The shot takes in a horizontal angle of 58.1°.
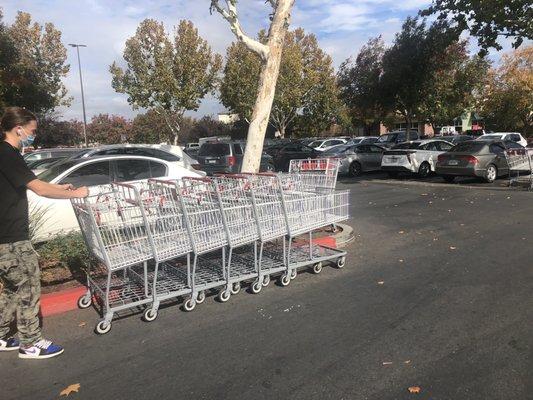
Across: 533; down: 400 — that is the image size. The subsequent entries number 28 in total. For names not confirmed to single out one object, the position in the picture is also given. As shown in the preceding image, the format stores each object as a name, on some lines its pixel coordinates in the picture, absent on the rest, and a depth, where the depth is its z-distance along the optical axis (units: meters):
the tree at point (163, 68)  32.06
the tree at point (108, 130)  69.75
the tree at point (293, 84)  39.22
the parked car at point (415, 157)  19.05
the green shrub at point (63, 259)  5.80
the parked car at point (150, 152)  11.45
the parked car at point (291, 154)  24.55
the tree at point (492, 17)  15.09
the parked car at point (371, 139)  33.66
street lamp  41.56
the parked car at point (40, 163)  14.46
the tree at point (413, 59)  21.80
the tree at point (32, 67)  19.50
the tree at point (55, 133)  41.42
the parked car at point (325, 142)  32.66
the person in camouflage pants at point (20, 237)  4.05
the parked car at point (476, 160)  16.23
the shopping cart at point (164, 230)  5.02
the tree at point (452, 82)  22.54
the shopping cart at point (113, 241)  4.77
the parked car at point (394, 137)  32.45
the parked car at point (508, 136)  27.91
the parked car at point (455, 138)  27.00
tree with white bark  8.20
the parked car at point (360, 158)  21.72
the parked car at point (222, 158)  18.56
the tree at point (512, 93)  41.97
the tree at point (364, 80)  24.02
